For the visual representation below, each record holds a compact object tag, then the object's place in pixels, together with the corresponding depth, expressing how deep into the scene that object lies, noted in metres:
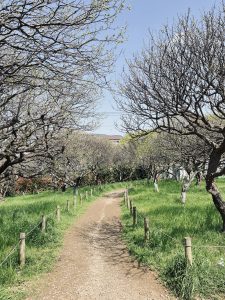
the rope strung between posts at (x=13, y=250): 6.92
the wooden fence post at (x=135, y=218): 11.72
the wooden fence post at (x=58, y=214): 12.97
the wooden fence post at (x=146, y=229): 9.05
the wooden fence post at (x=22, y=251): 7.43
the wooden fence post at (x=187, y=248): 6.42
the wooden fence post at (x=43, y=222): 10.24
